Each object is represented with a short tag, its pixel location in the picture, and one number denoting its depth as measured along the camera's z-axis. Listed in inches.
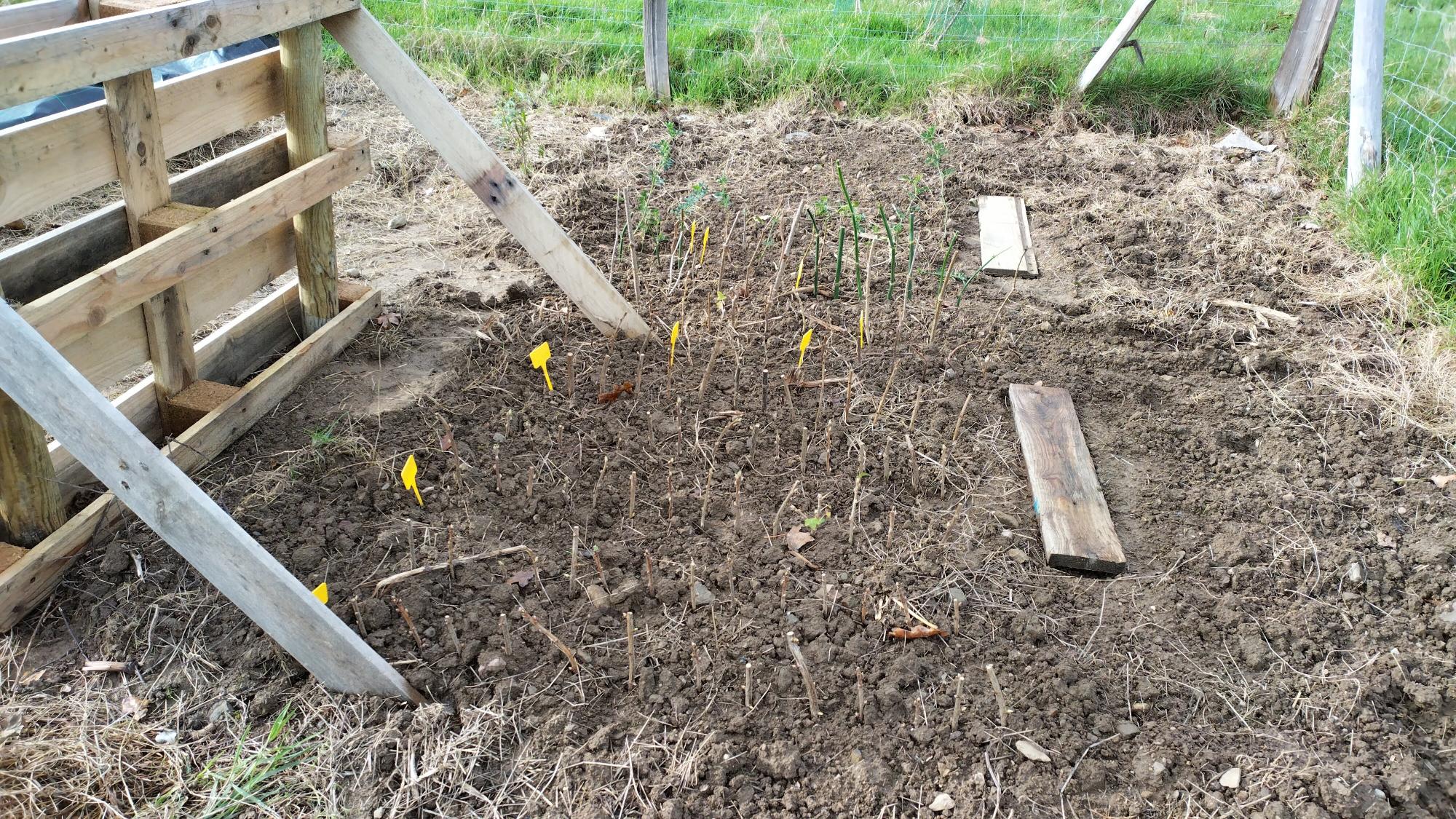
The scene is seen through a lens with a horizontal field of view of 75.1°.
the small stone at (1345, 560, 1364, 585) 107.3
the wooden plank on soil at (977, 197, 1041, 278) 171.0
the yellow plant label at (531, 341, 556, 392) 125.4
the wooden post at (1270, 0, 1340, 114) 232.1
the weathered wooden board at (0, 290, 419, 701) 74.8
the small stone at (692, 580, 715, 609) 99.7
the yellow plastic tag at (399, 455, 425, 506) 101.3
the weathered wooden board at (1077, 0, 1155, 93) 231.3
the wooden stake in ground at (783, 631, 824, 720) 86.6
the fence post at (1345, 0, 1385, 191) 195.0
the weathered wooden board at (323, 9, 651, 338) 123.0
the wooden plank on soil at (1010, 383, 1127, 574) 108.2
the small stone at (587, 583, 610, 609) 98.7
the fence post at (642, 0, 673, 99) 235.0
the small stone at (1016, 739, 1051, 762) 85.4
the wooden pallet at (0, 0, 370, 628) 91.9
